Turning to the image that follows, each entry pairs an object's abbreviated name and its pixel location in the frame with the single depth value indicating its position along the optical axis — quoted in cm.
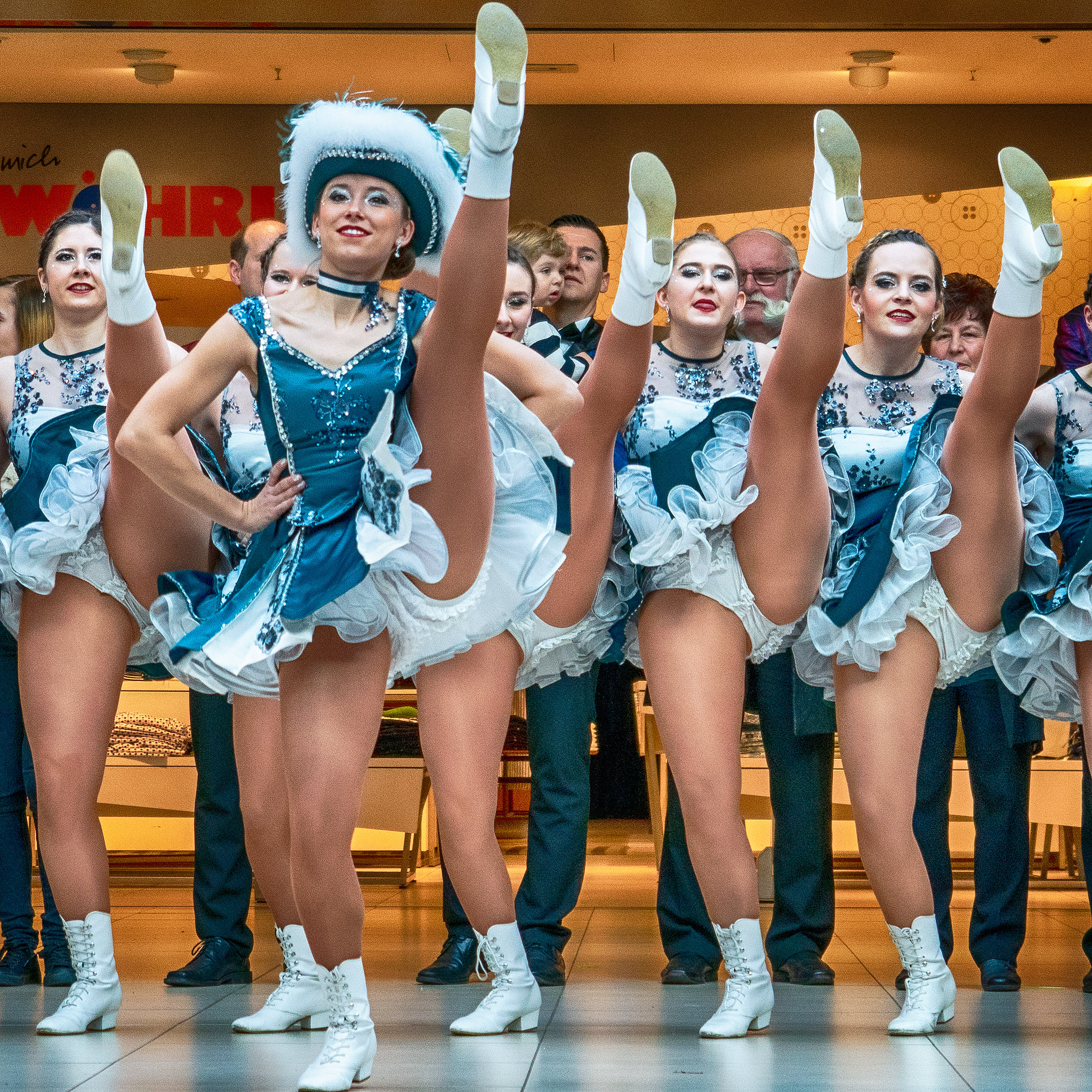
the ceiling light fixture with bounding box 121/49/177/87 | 1537
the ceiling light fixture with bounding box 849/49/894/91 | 1527
